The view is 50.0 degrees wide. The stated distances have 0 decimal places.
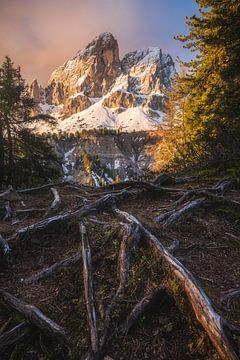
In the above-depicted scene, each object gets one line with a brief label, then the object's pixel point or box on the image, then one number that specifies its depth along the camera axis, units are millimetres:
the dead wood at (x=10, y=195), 9565
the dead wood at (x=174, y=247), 4795
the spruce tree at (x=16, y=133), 18750
